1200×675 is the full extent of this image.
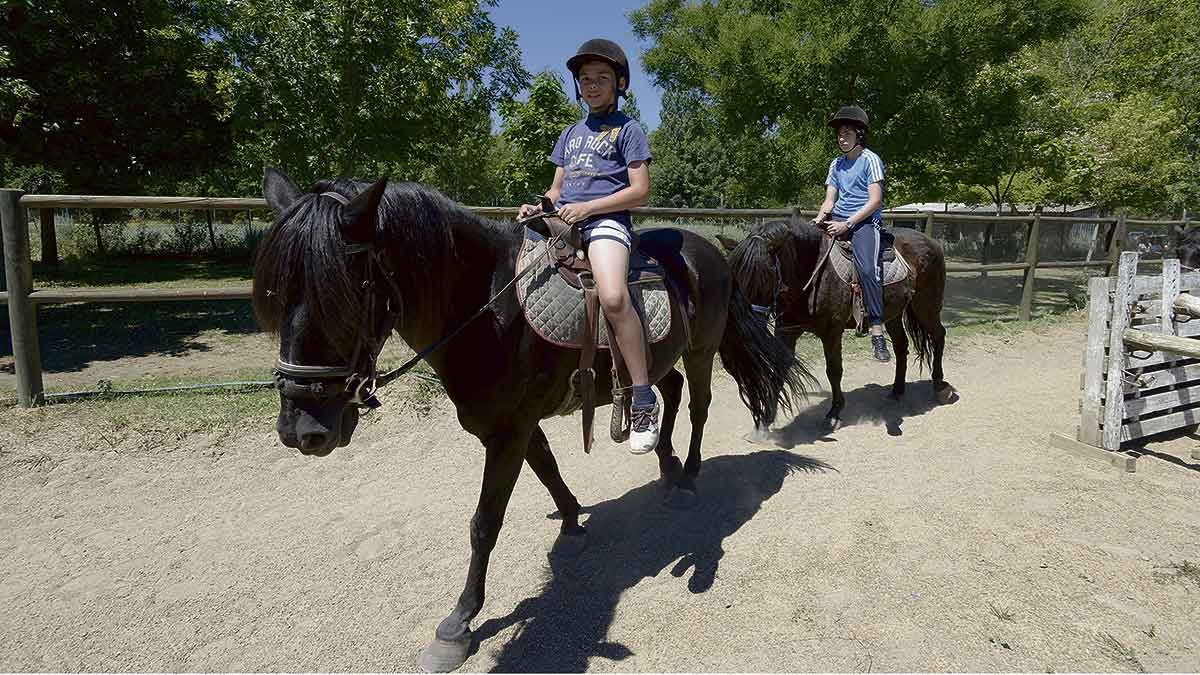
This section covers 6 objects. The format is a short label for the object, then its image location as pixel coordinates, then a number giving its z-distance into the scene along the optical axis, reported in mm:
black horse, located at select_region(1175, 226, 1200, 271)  8719
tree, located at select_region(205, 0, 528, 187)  10484
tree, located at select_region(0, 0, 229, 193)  9305
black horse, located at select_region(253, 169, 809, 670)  1858
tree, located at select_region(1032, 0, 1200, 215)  14945
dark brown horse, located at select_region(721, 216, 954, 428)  4844
